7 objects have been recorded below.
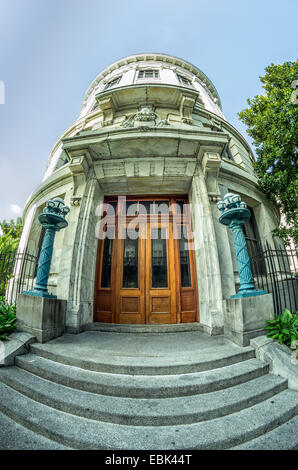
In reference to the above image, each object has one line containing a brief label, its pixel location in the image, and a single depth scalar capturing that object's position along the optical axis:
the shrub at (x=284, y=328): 3.32
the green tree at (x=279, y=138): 6.27
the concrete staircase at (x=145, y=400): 1.92
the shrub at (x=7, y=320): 3.86
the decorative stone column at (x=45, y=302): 3.87
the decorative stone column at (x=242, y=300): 3.60
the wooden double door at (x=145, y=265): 5.62
